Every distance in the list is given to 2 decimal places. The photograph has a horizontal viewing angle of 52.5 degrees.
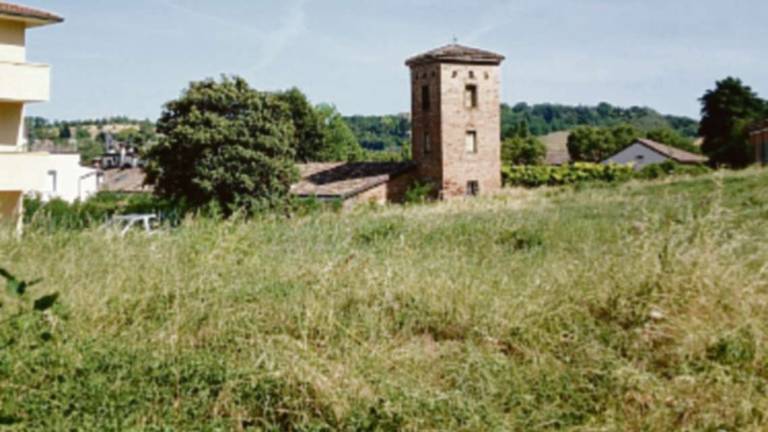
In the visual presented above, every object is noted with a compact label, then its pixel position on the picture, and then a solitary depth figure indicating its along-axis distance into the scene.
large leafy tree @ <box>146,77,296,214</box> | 31.36
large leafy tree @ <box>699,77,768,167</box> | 53.50
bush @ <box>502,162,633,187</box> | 45.00
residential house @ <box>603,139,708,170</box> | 63.12
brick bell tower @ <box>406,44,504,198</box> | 40.03
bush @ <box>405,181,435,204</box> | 38.62
